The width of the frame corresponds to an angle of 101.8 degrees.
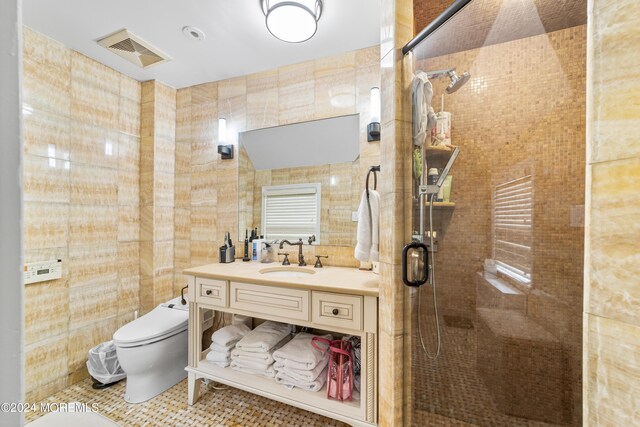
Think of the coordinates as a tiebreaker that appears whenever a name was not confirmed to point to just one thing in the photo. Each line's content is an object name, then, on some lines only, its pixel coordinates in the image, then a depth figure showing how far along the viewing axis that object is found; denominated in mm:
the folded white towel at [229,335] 1705
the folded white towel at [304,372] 1462
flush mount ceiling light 1378
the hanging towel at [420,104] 1192
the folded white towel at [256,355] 1576
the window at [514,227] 1349
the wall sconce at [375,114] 1729
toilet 1639
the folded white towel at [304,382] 1453
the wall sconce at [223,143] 2176
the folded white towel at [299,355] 1473
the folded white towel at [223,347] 1690
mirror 1870
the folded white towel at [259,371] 1559
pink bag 1391
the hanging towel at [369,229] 1322
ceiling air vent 1729
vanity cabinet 1291
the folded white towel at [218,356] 1679
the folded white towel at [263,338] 1607
